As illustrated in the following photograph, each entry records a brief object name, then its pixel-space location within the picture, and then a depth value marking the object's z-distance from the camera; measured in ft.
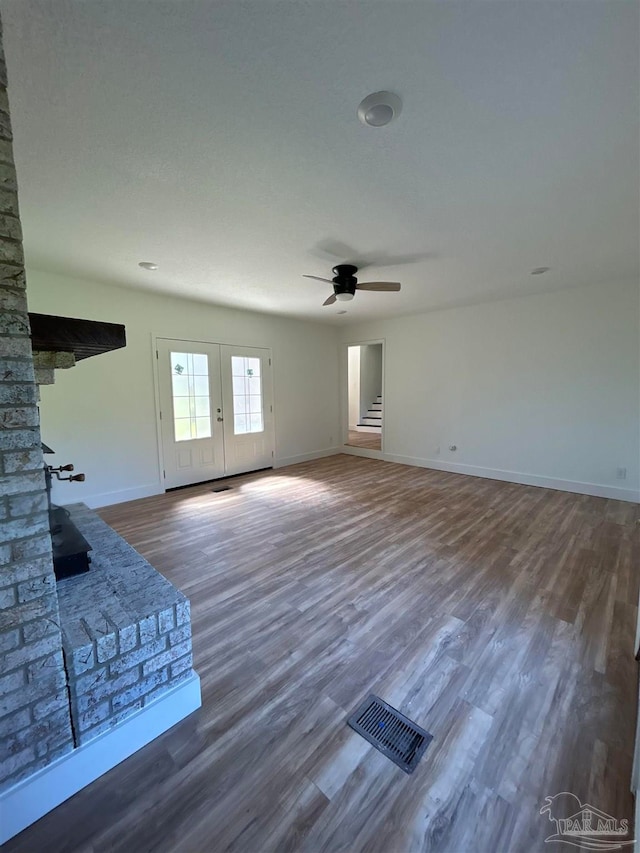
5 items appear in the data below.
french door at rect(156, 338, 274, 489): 14.82
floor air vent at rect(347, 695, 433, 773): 4.19
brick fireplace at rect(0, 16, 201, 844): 3.17
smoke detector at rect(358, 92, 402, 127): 4.56
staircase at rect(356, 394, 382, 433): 29.68
